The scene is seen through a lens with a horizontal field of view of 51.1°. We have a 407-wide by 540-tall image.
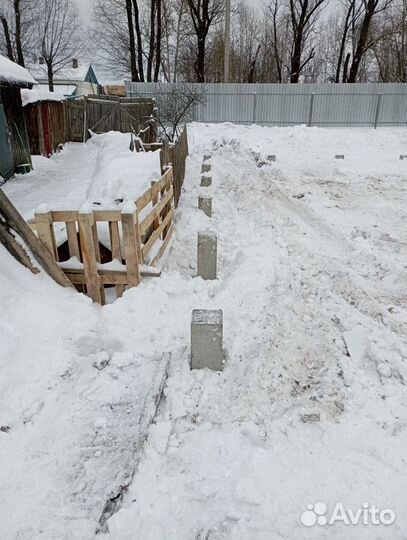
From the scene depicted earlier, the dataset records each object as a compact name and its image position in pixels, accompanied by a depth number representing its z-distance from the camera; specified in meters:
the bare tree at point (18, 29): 27.89
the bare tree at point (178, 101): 20.83
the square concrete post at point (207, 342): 3.91
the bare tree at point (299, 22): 31.64
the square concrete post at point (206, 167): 11.51
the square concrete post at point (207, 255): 5.73
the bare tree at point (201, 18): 31.61
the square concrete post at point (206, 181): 9.82
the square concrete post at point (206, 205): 8.38
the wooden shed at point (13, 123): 12.18
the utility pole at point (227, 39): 23.58
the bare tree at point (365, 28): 30.55
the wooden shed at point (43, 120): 15.88
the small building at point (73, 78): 44.84
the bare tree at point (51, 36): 33.81
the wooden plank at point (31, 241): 4.70
